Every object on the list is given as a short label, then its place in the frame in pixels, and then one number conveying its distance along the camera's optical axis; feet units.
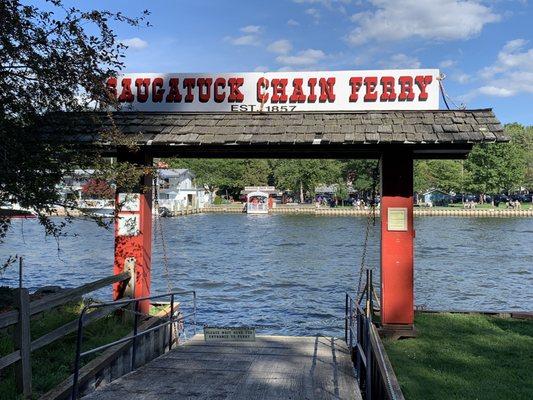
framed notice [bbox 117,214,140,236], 29.91
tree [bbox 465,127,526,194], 257.34
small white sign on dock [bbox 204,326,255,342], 29.22
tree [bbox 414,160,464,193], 274.16
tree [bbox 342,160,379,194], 257.05
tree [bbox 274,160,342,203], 284.82
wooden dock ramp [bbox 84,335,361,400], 18.61
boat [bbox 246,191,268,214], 270.05
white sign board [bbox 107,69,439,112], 29.27
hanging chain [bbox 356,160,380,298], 31.04
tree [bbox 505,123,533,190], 323.16
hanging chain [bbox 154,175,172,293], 31.60
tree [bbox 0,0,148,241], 20.35
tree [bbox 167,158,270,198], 302.86
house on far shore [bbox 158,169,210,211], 265.13
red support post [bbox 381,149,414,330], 28.40
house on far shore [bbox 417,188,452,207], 310.53
